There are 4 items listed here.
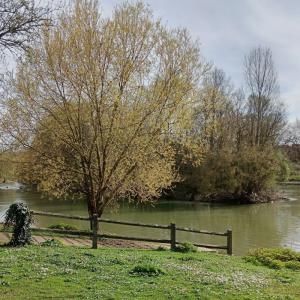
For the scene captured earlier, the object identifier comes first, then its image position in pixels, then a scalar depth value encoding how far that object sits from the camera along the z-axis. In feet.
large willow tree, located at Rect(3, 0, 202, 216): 58.85
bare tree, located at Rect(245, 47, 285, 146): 172.68
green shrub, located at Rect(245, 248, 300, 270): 41.92
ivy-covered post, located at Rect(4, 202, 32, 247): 38.96
